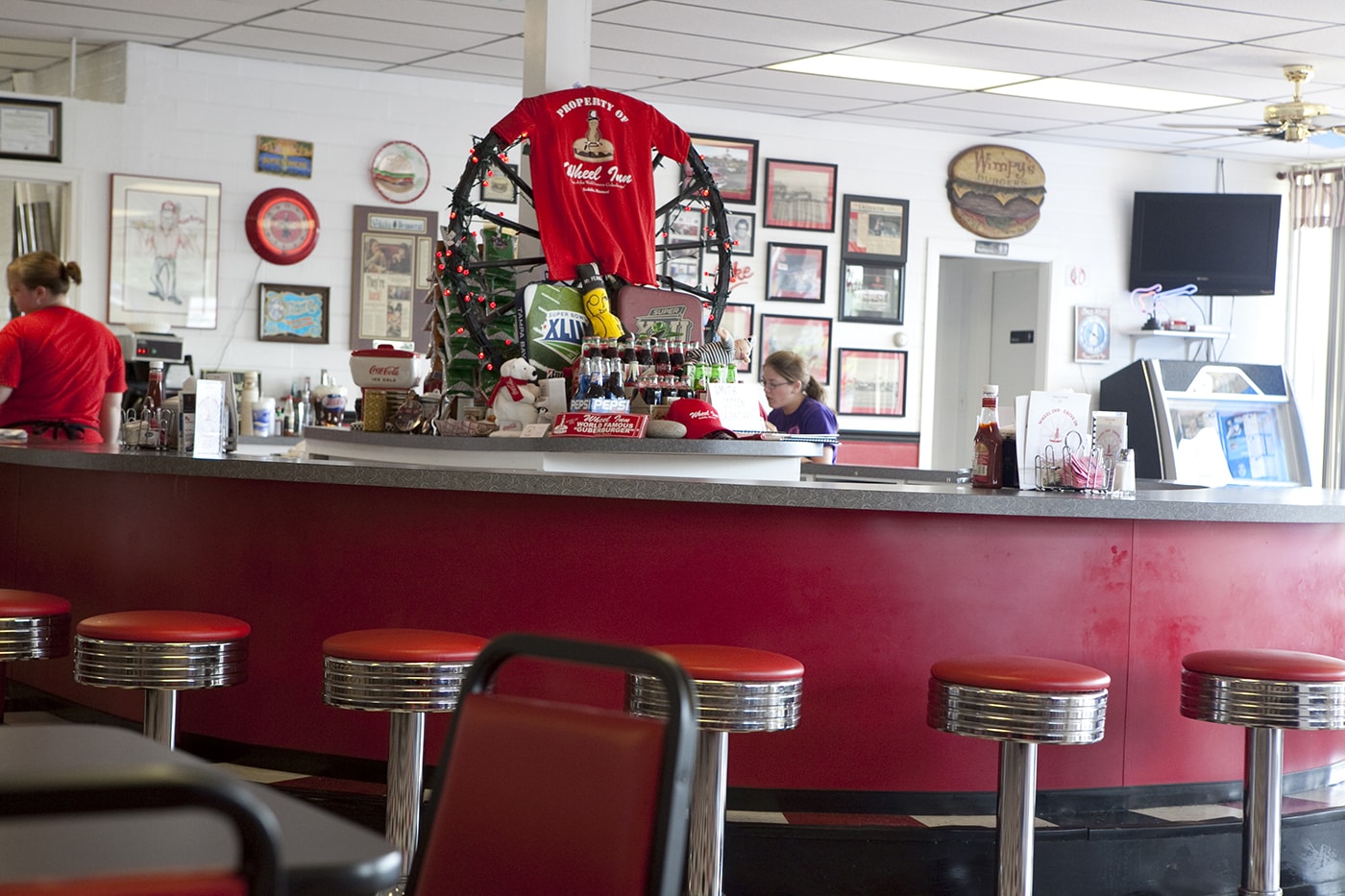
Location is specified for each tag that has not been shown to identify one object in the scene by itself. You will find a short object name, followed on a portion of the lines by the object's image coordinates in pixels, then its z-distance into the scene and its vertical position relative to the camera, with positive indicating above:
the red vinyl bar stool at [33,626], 3.63 -0.61
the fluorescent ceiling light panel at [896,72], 7.62 +1.76
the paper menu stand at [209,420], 4.43 -0.11
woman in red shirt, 5.60 +0.07
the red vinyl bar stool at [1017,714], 3.09 -0.61
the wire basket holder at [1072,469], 3.93 -0.13
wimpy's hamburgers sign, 9.42 +1.42
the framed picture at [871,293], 9.20 +0.73
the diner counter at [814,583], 3.67 -0.45
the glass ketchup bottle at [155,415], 4.59 -0.11
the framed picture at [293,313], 7.84 +0.39
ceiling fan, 7.07 +1.48
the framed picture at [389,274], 8.07 +0.64
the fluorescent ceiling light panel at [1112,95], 7.98 +1.76
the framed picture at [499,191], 8.33 +1.14
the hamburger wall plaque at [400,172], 8.03 +1.18
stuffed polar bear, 4.42 +0.00
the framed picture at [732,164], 8.82 +1.42
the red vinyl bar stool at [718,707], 2.97 -0.60
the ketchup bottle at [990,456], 3.98 -0.11
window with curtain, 9.85 +0.78
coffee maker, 7.19 +0.13
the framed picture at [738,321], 8.93 +0.51
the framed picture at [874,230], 9.16 +1.11
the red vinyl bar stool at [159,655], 3.28 -0.60
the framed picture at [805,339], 9.05 +0.42
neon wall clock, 7.75 +0.83
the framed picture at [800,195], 8.99 +1.28
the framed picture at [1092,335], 9.72 +0.55
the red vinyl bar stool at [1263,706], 3.34 -0.62
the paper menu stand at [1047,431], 3.95 -0.03
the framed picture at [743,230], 8.91 +1.04
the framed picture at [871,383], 9.23 +0.17
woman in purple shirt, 6.72 +0.04
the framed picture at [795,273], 9.04 +0.82
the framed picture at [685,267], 8.80 +0.80
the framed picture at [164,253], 7.55 +0.66
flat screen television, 9.53 +1.17
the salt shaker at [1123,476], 4.02 -0.15
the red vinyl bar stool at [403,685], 3.09 -0.60
